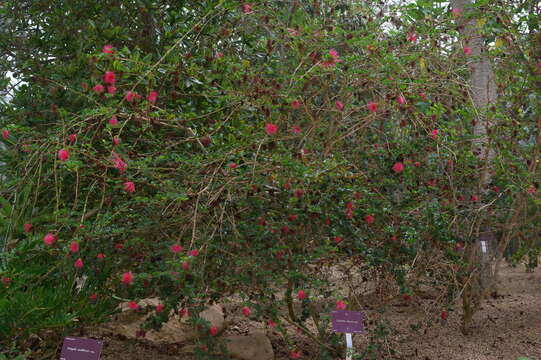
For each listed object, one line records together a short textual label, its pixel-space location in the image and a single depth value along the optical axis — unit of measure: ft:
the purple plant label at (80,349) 8.64
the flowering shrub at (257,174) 9.34
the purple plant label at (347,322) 9.71
